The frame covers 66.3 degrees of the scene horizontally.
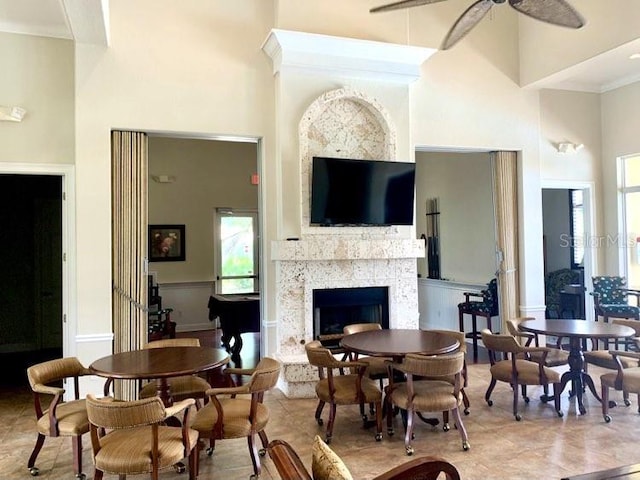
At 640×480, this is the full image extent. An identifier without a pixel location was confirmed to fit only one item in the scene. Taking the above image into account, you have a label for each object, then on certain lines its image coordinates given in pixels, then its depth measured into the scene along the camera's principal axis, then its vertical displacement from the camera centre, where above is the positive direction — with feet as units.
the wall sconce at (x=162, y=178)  31.83 +4.93
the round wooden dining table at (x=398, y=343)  13.11 -2.68
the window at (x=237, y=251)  33.68 +0.11
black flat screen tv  18.35 +2.24
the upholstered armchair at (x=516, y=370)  14.97 -3.91
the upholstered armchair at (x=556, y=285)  26.76 -2.12
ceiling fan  12.59 +6.27
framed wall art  31.94 +0.70
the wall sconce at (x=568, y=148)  23.30 +4.74
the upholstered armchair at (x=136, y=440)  9.16 -3.84
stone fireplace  18.11 +3.59
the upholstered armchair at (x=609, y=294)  22.05 -2.22
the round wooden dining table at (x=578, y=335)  15.17 -2.73
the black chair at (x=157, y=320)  23.26 -3.30
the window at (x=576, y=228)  27.07 +1.04
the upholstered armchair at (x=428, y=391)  12.32 -3.84
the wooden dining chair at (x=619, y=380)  14.16 -3.94
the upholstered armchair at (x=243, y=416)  10.93 -3.83
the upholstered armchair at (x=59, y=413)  11.23 -3.78
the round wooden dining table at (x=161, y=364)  11.13 -2.68
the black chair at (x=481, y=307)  23.59 -2.88
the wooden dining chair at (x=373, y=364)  15.64 -3.71
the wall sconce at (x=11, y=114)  16.39 +4.80
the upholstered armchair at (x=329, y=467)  6.01 -2.75
